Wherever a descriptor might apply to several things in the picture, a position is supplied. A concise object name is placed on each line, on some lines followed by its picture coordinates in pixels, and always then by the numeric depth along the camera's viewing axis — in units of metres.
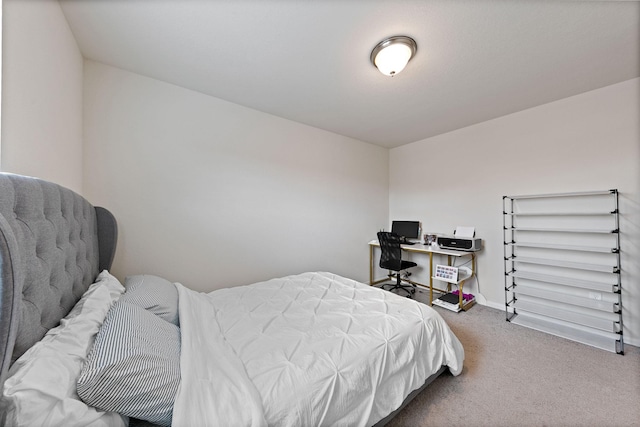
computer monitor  3.72
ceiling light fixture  1.61
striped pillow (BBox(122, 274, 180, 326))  1.32
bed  0.67
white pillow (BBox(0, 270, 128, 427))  0.55
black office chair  3.23
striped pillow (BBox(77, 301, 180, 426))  0.70
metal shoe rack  2.14
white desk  2.88
